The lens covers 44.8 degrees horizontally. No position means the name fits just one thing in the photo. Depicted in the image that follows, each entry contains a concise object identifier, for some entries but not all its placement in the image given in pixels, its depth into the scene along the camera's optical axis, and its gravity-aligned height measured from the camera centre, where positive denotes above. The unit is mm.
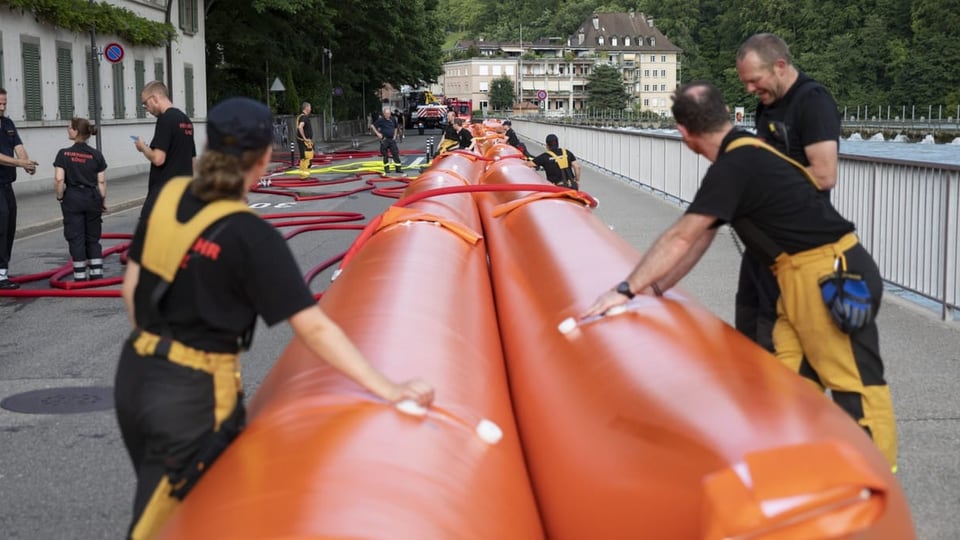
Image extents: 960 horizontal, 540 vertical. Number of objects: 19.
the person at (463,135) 21266 -145
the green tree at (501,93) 184875 +5417
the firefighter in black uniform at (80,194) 11273 -607
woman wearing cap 3152 -497
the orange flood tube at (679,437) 2604 -829
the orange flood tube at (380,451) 2734 -862
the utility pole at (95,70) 24681 +1317
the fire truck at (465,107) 78875 +1432
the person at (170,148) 9828 -148
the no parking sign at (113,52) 23750 +1599
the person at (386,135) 28516 -164
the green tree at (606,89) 189250 +6054
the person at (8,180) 11086 -462
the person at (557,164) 14961 -481
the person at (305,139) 27828 -239
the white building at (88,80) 24094 +1249
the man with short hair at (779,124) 4859 +3
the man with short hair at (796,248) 4215 -455
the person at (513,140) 19672 -235
